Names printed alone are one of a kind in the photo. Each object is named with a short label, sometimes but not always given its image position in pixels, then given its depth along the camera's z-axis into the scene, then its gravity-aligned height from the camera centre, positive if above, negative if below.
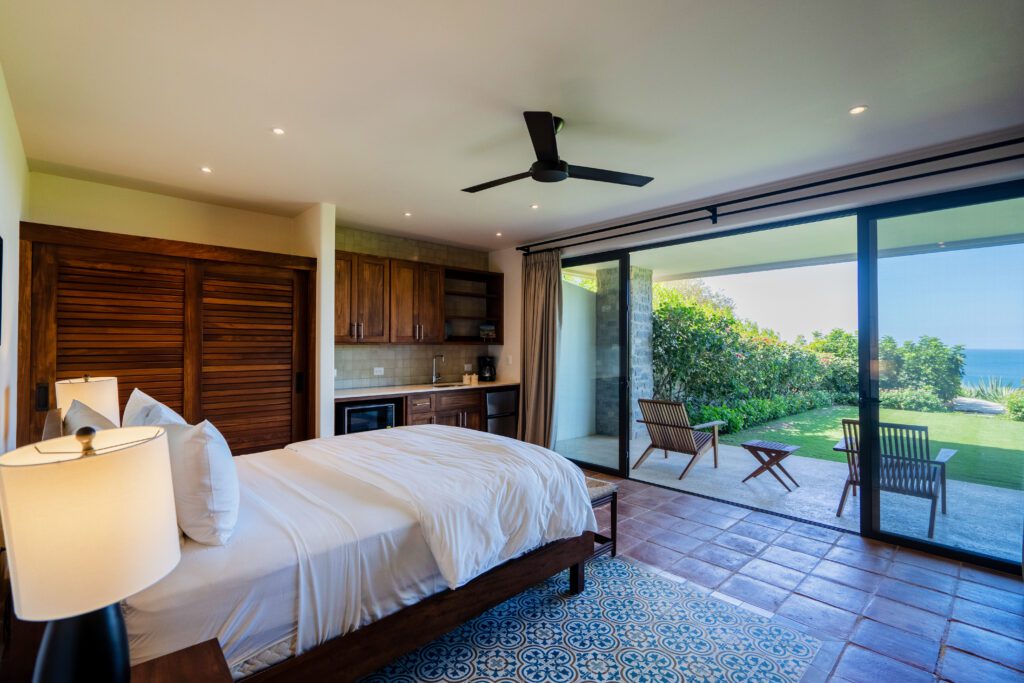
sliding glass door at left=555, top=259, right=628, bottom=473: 5.10 -0.24
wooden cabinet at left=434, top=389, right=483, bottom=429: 5.06 -0.69
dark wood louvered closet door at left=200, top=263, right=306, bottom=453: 3.88 -0.08
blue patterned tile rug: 2.02 -1.39
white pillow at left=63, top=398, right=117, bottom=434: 1.72 -0.27
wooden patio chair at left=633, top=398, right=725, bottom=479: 4.82 -0.89
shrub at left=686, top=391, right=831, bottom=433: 7.42 -1.06
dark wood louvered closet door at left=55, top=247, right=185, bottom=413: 3.29 +0.19
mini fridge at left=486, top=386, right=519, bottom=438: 5.57 -0.79
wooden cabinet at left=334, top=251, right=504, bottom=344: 4.75 +0.48
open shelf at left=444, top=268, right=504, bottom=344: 5.80 +0.53
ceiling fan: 2.29 +1.01
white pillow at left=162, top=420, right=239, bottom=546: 1.59 -0.48
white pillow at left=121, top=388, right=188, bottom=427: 1.90 -0.28
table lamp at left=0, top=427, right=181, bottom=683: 0.83 -0.36
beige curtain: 5.34 +0.04
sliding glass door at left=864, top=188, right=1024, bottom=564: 2.90 -0.21
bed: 1.45 -0.77
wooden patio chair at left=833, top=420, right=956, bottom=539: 3.14 -0.81
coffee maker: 6.07 -0.29
